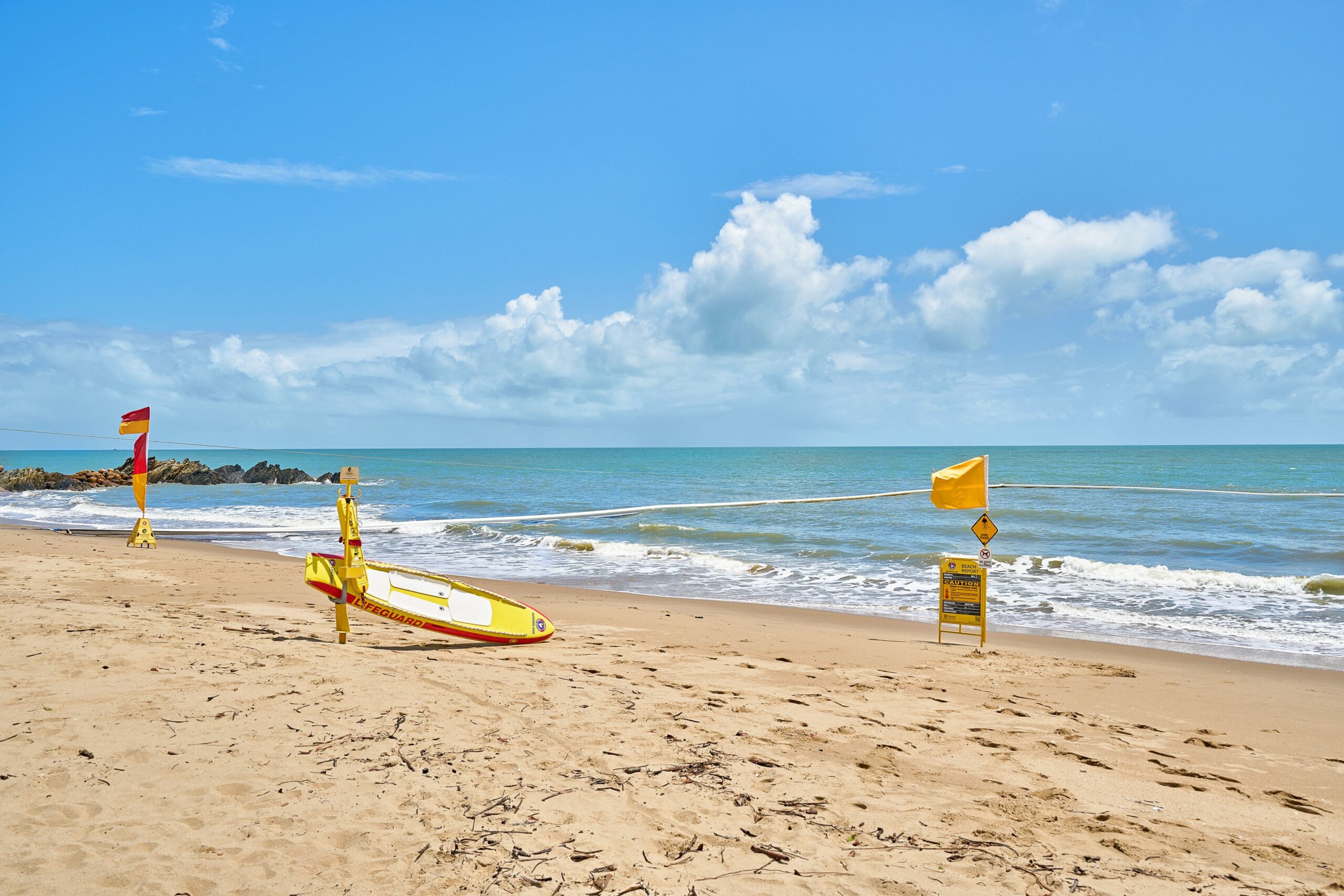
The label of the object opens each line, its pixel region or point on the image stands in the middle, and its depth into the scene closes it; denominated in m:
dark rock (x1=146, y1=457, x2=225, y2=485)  49.97
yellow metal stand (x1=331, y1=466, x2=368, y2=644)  8.03
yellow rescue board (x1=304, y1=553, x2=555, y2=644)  8.71
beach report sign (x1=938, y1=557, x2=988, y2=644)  9.92
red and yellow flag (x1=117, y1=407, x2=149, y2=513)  11.50
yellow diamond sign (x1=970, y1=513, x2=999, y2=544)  9.48
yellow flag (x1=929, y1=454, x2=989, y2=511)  8.88
